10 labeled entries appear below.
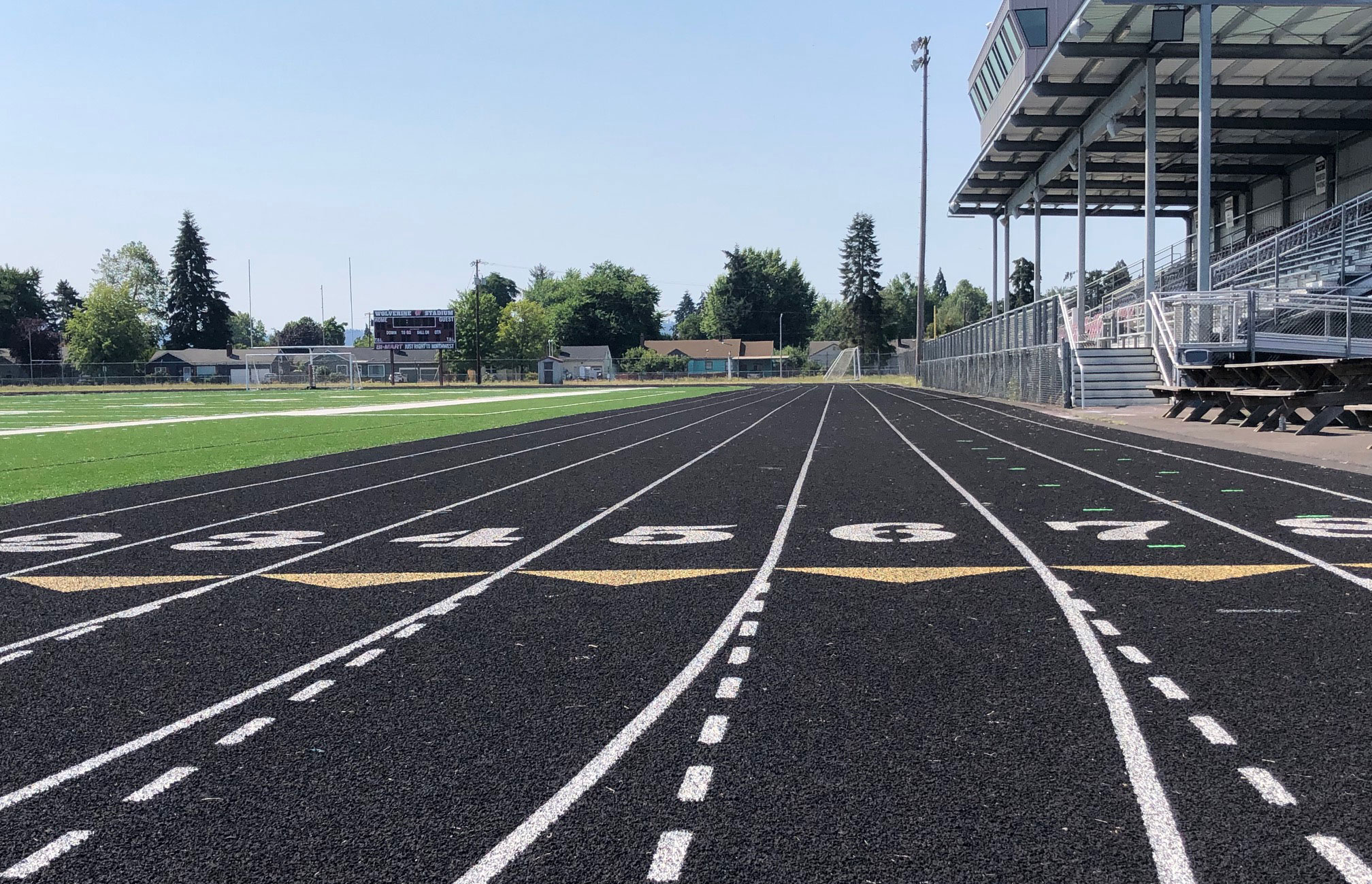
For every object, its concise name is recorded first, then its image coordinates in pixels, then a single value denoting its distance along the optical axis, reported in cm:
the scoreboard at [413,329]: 7350
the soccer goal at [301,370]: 7969
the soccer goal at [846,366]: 9019
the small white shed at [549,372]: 8875
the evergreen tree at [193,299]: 11388
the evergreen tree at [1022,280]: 11223
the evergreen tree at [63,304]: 12731
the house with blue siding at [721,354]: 11669
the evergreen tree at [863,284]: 11619
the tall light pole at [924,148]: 5681
